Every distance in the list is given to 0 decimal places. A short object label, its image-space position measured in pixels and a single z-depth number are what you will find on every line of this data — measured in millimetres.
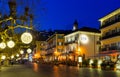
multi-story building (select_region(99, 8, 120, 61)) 24482
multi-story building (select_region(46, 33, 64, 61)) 42900
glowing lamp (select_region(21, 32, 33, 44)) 7137
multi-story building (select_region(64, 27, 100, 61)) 33206
